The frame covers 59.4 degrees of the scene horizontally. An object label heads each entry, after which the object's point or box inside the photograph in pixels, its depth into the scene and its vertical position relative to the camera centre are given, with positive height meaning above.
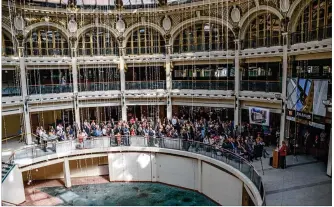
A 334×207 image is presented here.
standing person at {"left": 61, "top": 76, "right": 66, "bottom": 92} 22.08 -0.01
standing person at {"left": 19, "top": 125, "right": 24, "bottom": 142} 21.17 -3.67
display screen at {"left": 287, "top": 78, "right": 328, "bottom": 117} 13.84 -0.87
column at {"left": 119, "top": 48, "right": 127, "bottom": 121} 23.14 +0.50
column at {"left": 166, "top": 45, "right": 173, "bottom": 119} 22.63 -0.12
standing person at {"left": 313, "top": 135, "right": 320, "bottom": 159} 15.49 -3.56
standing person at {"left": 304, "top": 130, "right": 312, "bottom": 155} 16.14 -3.59
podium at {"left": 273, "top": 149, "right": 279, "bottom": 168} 14.07 -3.76
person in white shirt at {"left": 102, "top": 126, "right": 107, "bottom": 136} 19.89 -3.32
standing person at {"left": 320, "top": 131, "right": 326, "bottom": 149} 15.03 -3.11
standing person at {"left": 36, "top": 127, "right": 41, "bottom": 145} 19.46 -3.54
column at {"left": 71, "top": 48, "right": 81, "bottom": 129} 22.31 +0.01
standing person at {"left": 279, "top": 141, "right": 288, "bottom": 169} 13.89 -3.61
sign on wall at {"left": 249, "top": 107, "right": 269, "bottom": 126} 17.31 -2.16
